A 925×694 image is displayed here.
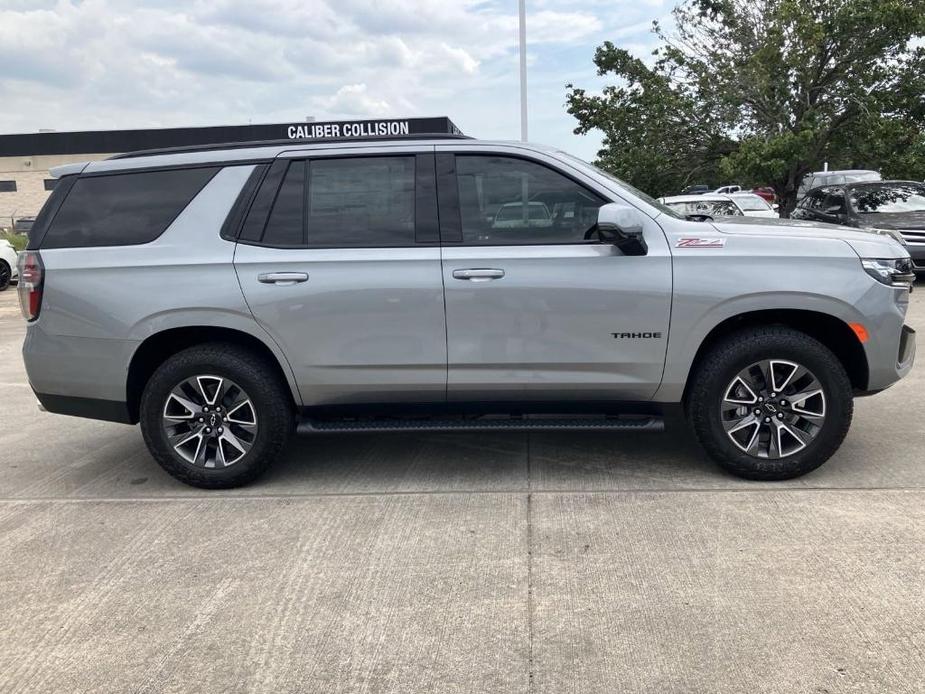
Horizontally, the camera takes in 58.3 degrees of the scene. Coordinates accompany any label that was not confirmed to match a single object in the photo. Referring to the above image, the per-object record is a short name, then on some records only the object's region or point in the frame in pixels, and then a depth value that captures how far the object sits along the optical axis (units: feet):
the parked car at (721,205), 48.24
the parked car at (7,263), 59.11
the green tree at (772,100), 58.85
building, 139.64
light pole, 61.26
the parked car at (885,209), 43.65
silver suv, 14.37
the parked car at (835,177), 74.74
